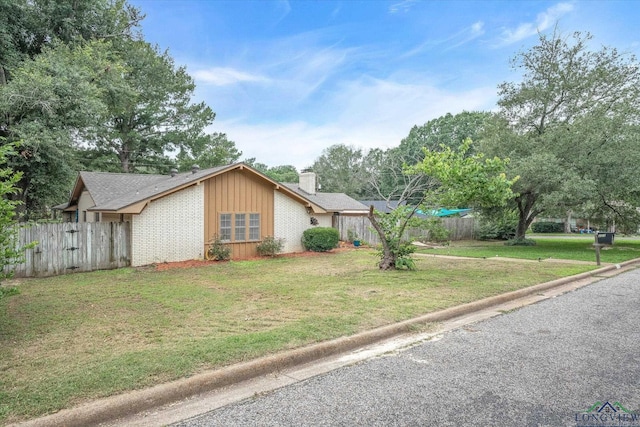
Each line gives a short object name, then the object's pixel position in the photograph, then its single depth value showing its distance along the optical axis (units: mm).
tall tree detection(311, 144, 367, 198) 58281
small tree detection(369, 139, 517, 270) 9266
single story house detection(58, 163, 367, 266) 12703
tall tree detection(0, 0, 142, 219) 14586
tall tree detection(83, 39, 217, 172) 26938
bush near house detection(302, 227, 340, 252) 16516
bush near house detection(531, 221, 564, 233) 36938
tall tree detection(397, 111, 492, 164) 49844
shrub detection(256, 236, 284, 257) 14992
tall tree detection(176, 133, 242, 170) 31047
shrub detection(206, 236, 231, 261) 13695
